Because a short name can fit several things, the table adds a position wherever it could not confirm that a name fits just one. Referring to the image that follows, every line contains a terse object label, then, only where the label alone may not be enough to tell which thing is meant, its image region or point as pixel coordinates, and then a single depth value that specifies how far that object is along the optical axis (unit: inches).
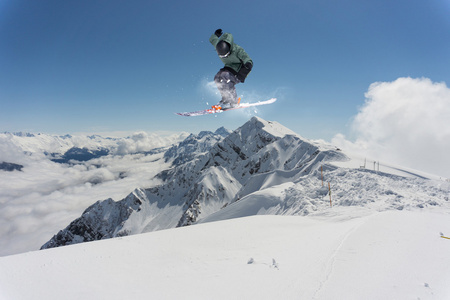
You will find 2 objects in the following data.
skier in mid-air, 269.4
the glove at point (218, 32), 269.3
